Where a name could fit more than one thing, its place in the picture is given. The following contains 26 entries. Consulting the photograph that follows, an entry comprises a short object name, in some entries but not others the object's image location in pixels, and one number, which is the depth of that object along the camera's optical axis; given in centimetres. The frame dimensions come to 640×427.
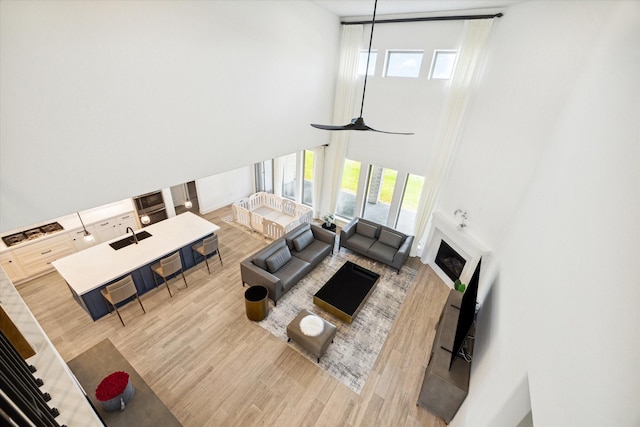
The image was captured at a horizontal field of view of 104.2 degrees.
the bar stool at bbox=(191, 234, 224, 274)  587
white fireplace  502
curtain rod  461
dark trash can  473
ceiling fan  304
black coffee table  492
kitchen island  455
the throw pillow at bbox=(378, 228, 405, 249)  657
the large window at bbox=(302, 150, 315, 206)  849
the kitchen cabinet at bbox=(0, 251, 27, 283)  508
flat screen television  319
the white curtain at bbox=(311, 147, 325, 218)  775
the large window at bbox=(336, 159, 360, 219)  758
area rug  427
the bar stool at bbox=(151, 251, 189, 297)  514
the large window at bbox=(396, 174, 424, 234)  664
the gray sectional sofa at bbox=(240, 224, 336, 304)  521
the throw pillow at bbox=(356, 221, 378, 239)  692
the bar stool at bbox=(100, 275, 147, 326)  443
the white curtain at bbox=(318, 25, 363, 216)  621
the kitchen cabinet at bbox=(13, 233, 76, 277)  533
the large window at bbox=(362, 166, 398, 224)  708
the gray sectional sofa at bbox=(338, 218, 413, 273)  628
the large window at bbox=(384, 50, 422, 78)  569
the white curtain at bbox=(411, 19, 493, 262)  477
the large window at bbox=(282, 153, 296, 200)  890
